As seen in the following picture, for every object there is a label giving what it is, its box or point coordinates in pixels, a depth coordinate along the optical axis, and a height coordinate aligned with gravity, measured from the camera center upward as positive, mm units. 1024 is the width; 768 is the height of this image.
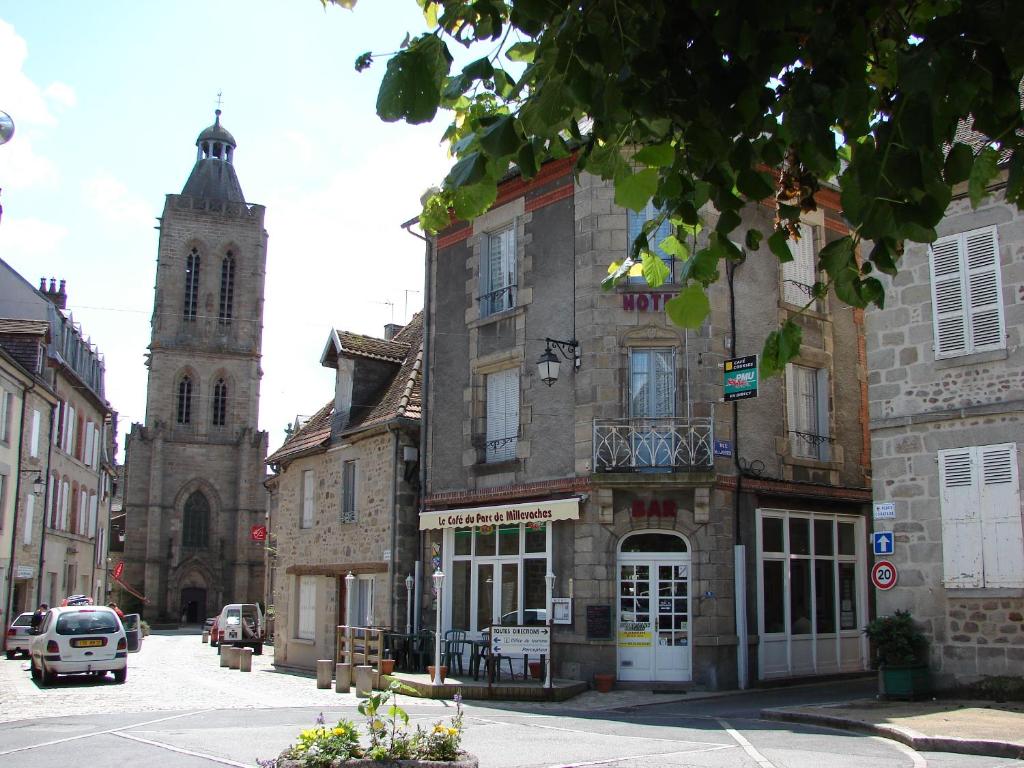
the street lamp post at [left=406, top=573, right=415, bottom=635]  20656 -571
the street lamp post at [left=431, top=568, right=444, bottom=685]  16389 -1063
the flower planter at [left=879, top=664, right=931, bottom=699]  13648 -1250
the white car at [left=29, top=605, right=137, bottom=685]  19609 -1348
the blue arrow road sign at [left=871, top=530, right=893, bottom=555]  14539 +442
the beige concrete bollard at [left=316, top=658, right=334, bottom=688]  18797 -1705
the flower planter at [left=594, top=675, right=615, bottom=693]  16641 -1601
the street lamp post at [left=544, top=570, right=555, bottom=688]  16058 -751
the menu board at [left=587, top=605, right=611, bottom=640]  17125 -739
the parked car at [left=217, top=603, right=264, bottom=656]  35188 -1795
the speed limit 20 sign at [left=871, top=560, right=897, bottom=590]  14367 +17
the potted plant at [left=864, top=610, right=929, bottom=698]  13672 -983
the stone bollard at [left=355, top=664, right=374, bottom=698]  17156 -1625
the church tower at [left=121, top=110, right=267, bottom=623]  64812 +8268
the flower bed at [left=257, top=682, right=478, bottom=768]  7477 -1199
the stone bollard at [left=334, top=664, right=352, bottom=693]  17812 -1698
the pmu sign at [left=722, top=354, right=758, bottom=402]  16875 +2959
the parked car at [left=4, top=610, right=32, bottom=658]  28703 -1811
